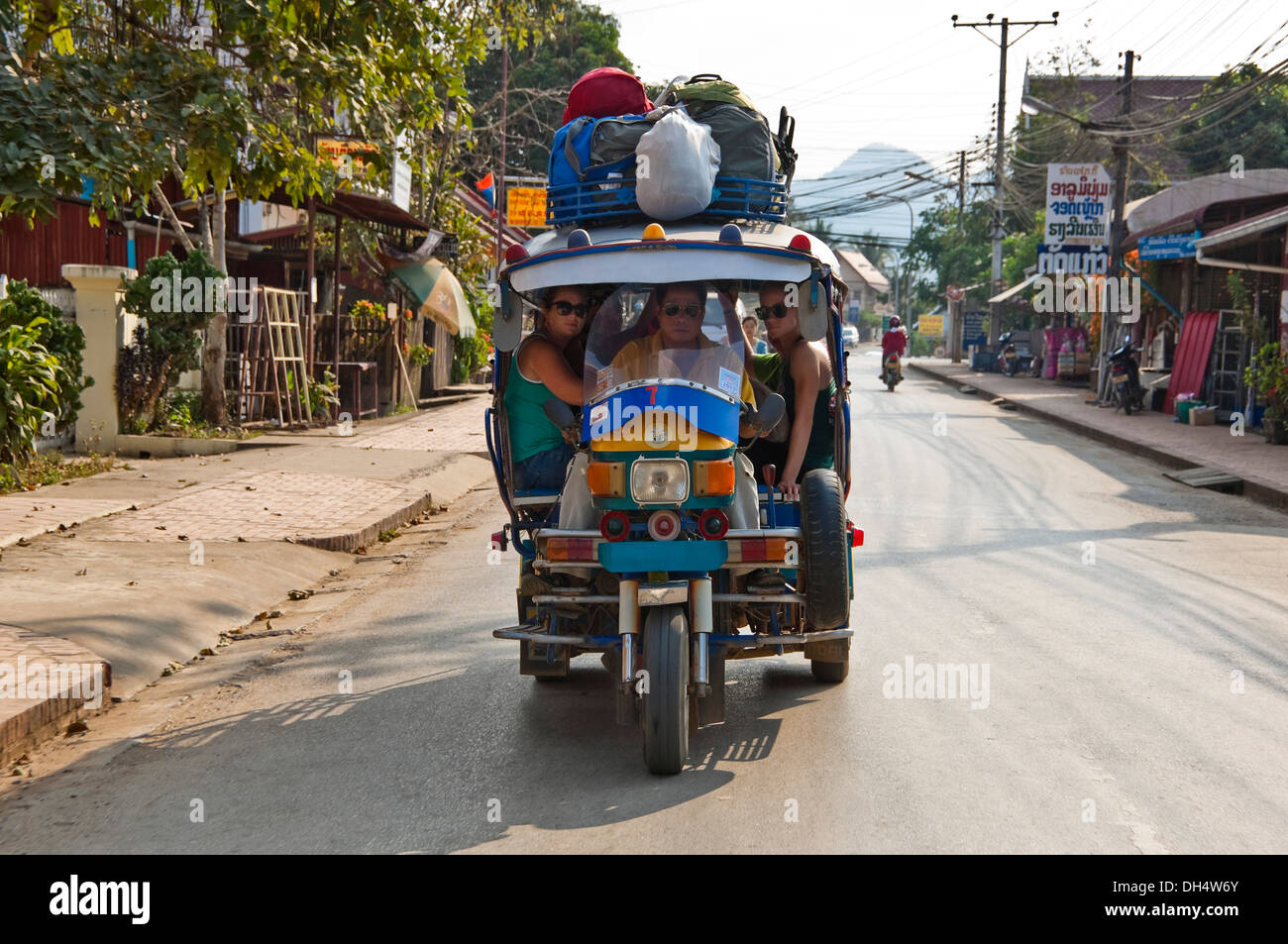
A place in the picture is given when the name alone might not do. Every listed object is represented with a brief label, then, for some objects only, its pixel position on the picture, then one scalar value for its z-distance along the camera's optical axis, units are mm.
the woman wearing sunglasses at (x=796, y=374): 5887
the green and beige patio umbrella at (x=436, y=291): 23141
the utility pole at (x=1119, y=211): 27312
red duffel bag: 6516
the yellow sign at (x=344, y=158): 18656
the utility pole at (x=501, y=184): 30602
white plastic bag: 5703
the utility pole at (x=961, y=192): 64438
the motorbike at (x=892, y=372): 33281
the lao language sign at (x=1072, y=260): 32031
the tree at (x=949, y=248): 64750
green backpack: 6207
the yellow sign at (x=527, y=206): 37438
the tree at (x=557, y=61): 45625
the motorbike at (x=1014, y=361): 42050
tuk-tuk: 5008
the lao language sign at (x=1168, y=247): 24344
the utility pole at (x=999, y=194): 45031
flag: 34016
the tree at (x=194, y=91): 7039
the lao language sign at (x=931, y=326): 87188
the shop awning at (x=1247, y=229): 18069
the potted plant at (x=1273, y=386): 17984
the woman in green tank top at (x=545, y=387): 5777
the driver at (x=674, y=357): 5402
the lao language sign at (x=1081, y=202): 29703
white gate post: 14562
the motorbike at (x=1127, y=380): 25203
